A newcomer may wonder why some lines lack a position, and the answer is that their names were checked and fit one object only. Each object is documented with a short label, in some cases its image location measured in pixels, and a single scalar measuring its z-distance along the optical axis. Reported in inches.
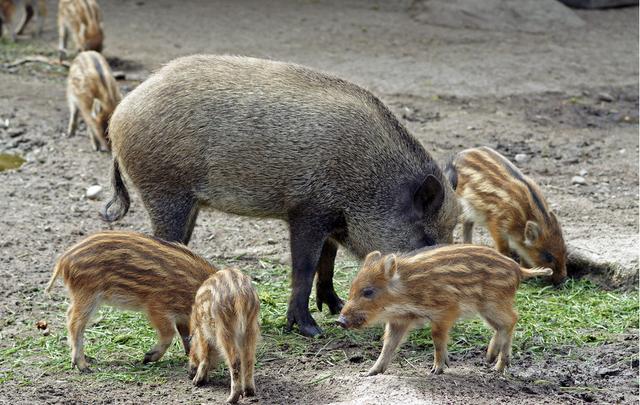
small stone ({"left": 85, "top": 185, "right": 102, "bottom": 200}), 636.1
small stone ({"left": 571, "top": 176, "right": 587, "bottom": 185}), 676.1
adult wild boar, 456.1
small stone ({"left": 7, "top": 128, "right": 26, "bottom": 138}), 737.0
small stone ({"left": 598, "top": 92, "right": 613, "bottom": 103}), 862.1
